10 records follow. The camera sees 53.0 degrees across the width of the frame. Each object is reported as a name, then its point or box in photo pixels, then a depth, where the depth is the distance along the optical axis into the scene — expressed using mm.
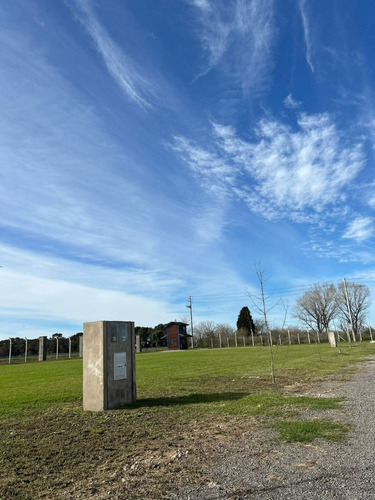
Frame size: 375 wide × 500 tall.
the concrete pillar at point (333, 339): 31638
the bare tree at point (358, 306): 76250
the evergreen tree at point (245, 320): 67538
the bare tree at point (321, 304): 70688
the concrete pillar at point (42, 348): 41188
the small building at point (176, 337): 60031
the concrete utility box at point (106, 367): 8375
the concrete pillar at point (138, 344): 54788
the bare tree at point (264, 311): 12336
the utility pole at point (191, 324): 63316
